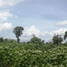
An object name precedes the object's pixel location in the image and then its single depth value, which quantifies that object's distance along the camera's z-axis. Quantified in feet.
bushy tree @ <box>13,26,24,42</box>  134.24
